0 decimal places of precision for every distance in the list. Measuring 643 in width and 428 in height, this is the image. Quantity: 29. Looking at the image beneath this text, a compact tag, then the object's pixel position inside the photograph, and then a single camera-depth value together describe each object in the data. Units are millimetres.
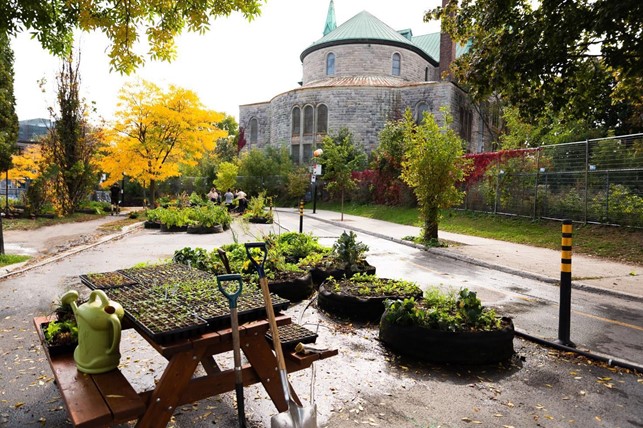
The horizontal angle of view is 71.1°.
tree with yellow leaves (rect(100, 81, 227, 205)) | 25641
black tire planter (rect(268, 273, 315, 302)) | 6520
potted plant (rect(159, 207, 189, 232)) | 17344
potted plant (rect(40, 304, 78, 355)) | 3338
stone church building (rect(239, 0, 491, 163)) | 45938
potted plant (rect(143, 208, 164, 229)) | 18578
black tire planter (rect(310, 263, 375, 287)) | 7162
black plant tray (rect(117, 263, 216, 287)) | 4352
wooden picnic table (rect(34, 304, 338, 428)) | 2576
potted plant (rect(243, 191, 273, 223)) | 20484
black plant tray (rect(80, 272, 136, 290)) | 4145
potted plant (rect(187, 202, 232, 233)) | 16797
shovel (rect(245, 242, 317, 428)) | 2744
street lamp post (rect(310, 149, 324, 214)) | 24547
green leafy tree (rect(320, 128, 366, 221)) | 27797
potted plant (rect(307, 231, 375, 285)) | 7196
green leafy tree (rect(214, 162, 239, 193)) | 37338
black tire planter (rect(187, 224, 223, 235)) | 16625
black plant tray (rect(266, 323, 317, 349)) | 3471
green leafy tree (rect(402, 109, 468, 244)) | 13977
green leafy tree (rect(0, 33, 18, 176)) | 12336
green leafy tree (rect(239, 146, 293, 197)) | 40438
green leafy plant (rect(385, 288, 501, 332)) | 4535
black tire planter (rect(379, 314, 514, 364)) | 4383
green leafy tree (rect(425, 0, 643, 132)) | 8219
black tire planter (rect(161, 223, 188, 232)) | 17375
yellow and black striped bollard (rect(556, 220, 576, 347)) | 5129
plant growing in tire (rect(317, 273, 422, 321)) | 5748
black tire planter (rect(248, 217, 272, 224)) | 20484
